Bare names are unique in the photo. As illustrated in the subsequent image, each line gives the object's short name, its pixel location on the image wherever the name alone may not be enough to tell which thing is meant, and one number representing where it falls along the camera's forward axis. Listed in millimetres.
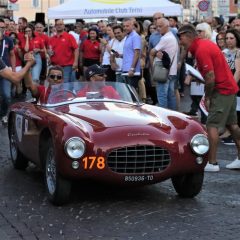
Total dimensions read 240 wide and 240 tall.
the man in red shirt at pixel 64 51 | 14086
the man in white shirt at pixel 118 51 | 12815
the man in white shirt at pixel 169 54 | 11281
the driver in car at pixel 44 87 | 7188
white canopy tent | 20922
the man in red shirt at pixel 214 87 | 7258
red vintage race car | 5723
